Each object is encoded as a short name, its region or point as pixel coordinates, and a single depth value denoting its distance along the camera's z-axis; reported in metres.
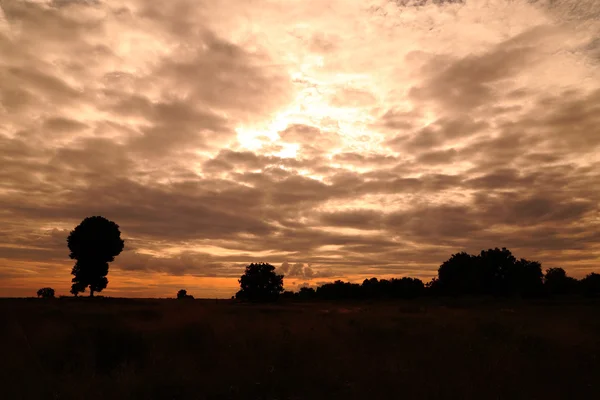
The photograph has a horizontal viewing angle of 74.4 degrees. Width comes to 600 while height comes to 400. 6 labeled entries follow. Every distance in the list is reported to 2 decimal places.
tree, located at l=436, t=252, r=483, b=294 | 96.31
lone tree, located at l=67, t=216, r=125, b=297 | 61.06
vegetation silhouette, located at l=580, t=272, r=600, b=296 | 85.47
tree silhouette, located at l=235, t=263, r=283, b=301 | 81.75
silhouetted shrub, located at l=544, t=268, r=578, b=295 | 91.00
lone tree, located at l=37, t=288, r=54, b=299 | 90.51
